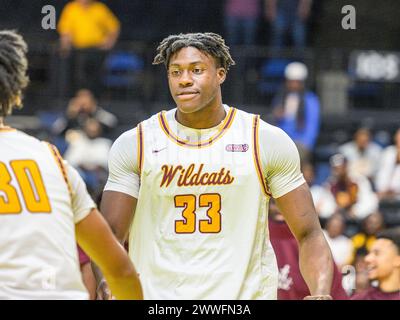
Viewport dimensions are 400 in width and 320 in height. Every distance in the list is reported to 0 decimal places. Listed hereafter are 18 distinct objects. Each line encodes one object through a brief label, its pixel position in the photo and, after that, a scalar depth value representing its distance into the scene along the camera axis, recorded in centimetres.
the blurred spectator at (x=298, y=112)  1520
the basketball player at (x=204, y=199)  639
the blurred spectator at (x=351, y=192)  1450
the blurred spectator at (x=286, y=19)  1795
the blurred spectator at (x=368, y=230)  1324
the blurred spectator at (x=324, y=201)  1404
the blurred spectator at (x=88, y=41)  1638
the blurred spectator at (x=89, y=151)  1461
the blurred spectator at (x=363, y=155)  1556
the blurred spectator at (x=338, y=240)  1248
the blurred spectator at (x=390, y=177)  1507
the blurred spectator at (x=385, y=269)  834
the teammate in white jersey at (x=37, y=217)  450
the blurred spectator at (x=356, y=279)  1061
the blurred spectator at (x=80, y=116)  1532
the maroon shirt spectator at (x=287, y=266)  845
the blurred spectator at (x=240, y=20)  1764
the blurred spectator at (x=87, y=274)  737
